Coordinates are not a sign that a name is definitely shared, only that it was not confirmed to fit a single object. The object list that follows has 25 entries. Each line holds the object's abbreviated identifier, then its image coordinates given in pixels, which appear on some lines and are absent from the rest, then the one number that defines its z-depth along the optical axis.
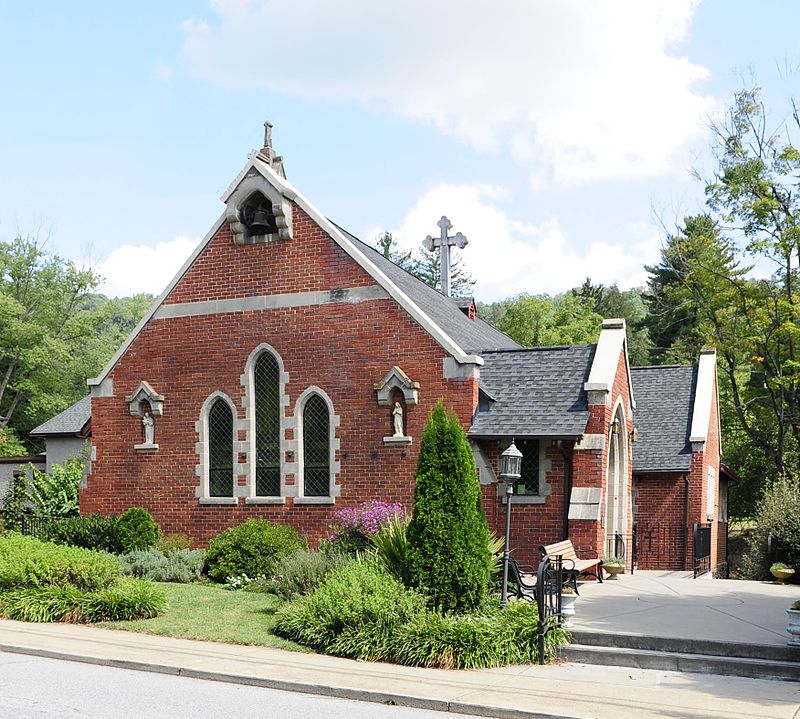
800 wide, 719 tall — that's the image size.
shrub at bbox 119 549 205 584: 18.89
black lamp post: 14.98
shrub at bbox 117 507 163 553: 20.36
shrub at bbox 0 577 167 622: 14.77
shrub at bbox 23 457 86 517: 27.41
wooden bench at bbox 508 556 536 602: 14.24
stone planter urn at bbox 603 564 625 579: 20.48
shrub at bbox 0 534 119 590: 15.45
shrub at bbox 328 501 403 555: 17.61
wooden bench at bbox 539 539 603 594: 14.64
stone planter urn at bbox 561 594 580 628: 13.70
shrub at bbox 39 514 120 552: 20.53
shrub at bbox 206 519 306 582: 18.64
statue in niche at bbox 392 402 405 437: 19.34
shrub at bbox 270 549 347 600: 15.81
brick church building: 18.81
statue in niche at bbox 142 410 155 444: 21.88
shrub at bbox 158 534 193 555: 20.65
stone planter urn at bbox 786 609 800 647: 11.88
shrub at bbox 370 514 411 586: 14.33
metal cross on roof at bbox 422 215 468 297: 32.84
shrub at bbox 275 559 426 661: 12.65
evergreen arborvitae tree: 13.56
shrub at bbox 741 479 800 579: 22.25
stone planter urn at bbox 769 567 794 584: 21.17
